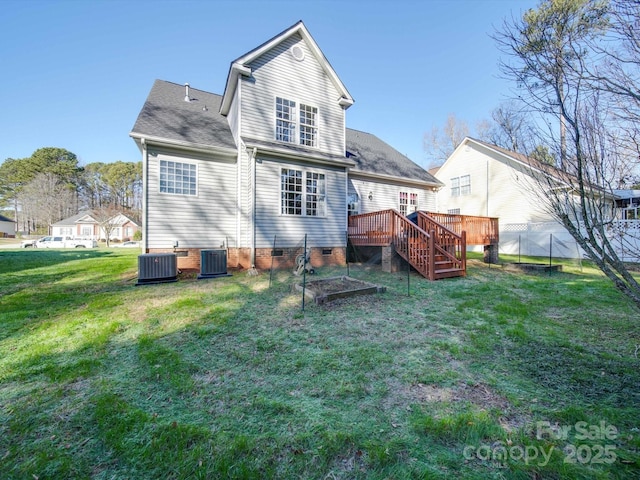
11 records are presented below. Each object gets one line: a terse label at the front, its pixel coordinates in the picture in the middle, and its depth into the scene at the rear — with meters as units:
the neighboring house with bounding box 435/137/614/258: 15.24
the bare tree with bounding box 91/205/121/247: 30.92
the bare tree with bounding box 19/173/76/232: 45.34
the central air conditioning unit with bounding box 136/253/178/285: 7.64
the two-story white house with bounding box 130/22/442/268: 9.00
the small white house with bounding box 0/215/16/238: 46.82
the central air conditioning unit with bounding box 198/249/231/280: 8.43
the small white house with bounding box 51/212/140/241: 43.25
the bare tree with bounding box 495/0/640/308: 2.63
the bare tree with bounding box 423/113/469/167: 28.50
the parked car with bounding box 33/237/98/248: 28.33
